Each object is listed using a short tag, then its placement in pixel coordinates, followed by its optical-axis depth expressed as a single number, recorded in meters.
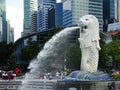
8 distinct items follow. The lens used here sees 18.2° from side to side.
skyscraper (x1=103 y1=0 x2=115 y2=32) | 154.50
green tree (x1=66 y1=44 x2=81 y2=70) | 51.94
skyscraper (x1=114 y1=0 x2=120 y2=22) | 162.45
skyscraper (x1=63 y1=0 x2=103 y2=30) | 144.75
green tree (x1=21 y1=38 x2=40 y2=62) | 67.88
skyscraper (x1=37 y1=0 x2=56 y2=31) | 194.14
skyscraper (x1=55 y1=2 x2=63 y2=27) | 156.75
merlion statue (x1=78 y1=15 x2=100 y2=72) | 26.75
